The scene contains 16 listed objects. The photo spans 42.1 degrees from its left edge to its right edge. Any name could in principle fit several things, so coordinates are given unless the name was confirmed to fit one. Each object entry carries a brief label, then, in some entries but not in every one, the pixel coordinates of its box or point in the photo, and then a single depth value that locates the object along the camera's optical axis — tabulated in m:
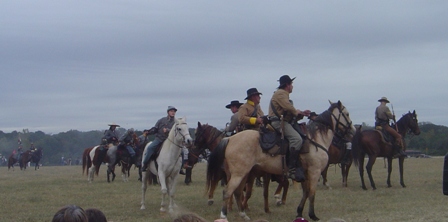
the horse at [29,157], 43.72
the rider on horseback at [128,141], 23.56
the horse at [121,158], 23.66
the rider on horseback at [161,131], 13.15
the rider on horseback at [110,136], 24.52
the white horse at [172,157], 12.44
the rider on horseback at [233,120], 14.41
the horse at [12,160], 46.17
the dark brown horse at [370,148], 17.74
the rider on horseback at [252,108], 12.98
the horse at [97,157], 23.75
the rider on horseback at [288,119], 11.02
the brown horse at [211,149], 12.38
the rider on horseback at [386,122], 17.81
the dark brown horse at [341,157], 17.61
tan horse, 11.12
